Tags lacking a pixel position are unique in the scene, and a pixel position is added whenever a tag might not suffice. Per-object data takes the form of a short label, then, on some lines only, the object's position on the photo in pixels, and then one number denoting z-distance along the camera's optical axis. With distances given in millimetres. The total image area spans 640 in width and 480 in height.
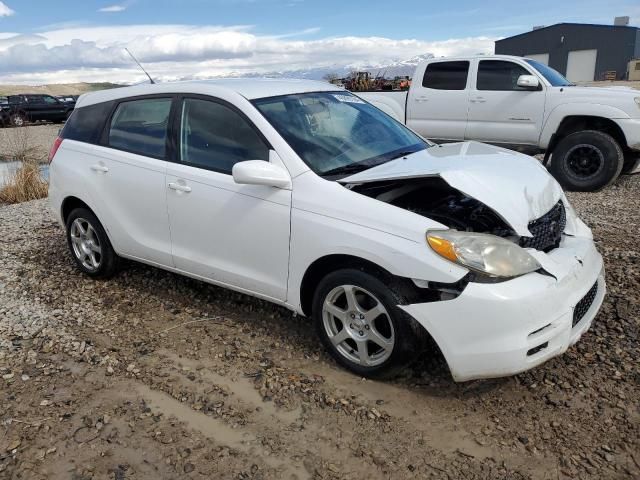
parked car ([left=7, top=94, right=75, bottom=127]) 27938
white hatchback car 2803
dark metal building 48750
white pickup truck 7727
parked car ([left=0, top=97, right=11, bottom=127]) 26422
